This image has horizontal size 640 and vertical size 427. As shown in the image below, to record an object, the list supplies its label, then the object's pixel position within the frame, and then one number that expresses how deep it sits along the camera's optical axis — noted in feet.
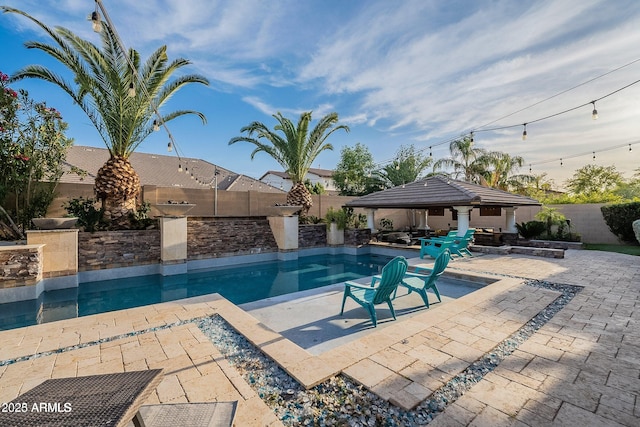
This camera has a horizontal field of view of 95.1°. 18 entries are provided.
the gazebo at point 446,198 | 37.32
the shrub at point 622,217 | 41.96
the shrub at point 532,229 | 45.16
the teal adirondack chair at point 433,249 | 31.17
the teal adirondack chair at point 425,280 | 17.58
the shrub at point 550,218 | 44.65
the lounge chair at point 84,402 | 4.23
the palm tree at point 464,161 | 72.74
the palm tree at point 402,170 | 78.38
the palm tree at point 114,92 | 28.17
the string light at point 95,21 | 12.94
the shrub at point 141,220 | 33.60
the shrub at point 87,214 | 30.48
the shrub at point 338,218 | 47.26
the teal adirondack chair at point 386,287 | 15.04
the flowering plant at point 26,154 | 28.45
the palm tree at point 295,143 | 46.50
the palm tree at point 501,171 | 71.92
